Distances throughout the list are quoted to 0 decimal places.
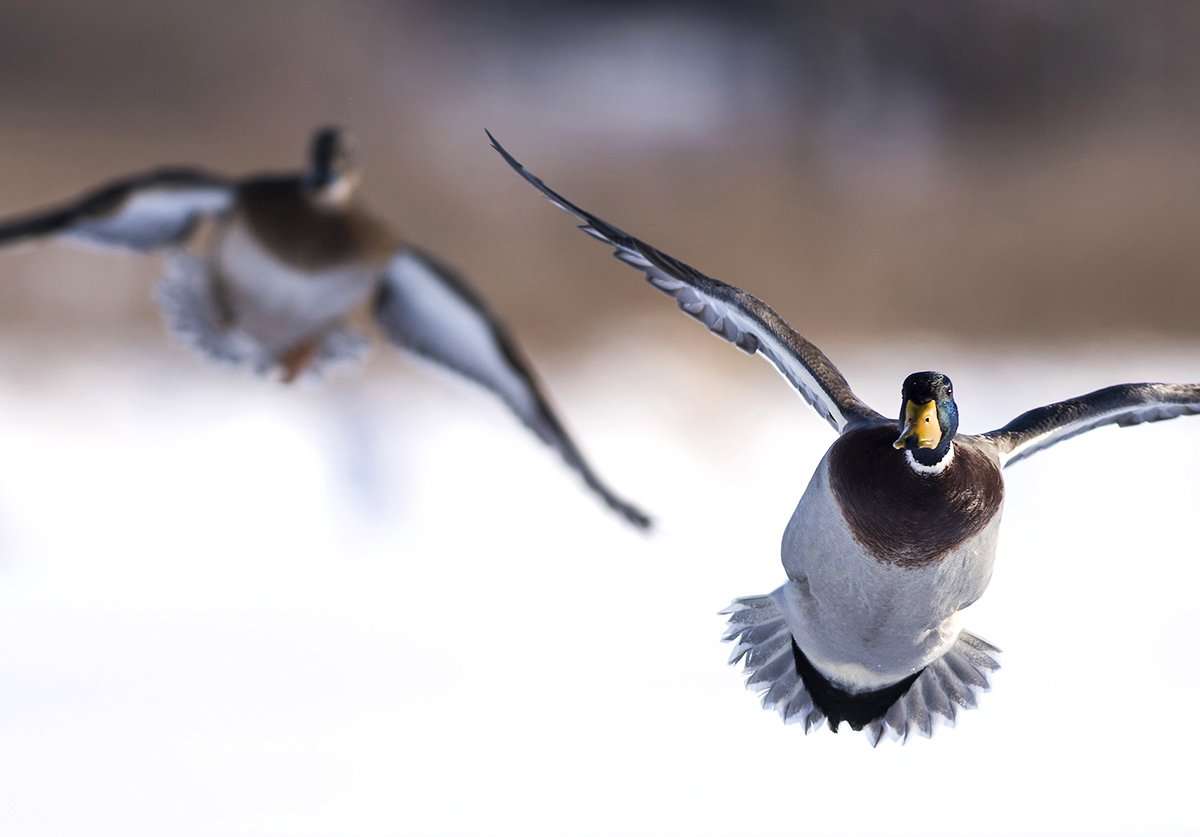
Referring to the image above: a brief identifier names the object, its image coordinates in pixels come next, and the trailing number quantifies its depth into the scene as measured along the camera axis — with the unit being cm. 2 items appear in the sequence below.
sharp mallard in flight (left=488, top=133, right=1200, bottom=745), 1286
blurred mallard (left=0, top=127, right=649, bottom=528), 1375
